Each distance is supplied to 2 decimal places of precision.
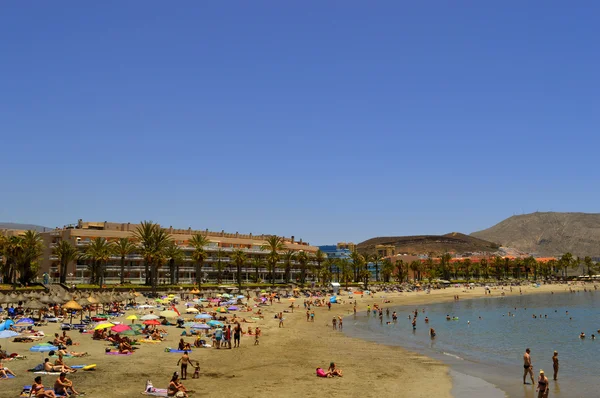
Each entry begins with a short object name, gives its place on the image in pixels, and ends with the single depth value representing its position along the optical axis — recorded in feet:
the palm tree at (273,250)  306.96
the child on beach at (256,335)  113.24
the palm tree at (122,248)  254.29
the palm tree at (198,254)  256.52
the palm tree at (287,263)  331.16
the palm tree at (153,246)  222.28
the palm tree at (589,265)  604.25
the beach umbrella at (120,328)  95.13
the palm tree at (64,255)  250.37
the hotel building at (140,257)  298.02
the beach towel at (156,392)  60.23
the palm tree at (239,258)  288.92
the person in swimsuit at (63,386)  57.31
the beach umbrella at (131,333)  105.19
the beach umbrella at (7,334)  79.15
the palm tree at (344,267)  371.97
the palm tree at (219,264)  319.08
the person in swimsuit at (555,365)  82.33
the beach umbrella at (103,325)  96.94
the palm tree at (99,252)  237.66
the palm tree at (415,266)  488.80
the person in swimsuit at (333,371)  77.92
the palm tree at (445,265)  514.27
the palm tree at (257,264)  337.39
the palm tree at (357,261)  390.21
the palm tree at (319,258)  369.30
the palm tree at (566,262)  606.96
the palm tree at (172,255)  248.73
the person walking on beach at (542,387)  64.75
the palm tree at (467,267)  528.63
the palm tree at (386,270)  437.99
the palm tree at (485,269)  562.66
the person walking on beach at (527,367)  79.71
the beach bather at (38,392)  55.06
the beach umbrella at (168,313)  119.07
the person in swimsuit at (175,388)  60.03
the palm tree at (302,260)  332.90
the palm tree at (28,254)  220.02
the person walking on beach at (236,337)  105.54
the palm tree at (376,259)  419.41
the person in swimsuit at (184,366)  70.34
